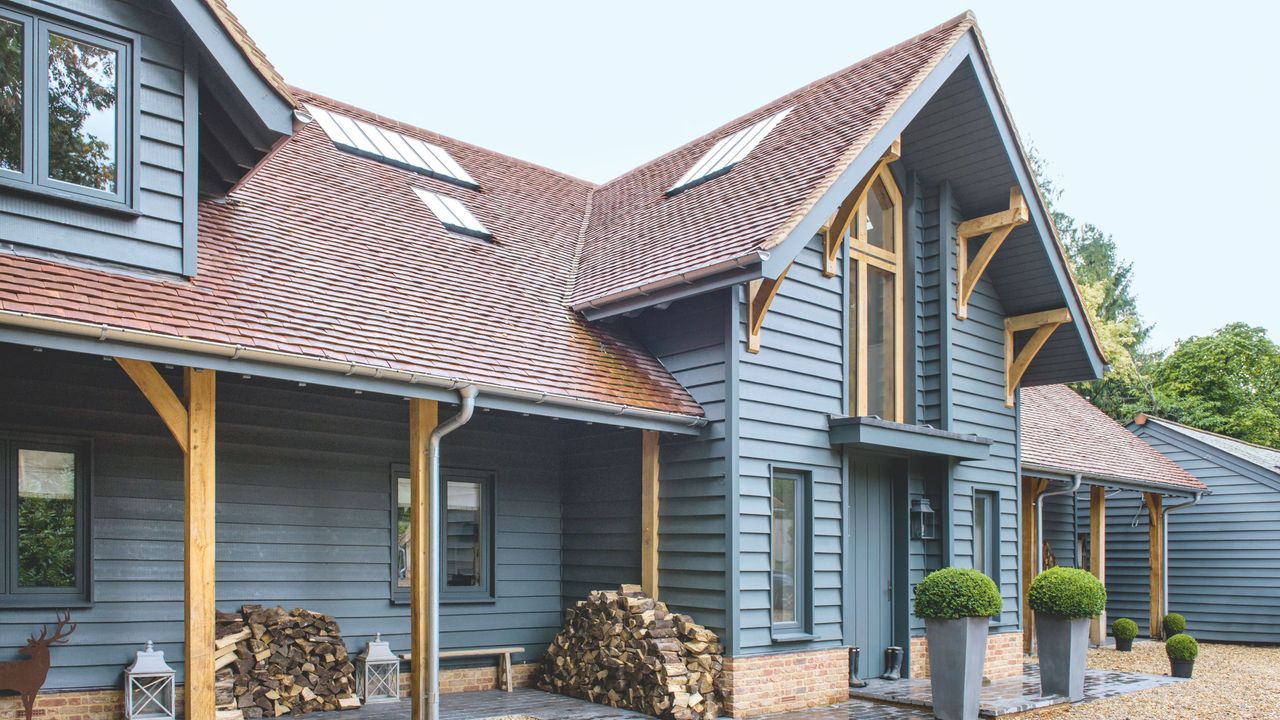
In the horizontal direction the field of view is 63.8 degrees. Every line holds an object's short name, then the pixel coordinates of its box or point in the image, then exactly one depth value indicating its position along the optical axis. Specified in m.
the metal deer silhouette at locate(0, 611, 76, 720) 6.77
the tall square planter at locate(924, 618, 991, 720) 8.72
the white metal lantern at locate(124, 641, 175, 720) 7.36
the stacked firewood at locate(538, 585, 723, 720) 8.43
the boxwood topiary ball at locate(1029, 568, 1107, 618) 9.76
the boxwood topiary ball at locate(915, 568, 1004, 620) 8.75
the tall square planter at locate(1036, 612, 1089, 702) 9.82
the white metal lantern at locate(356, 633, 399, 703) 8.77
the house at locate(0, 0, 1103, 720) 7.07
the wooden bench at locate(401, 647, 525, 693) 9.50
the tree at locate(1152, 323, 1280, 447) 26.91
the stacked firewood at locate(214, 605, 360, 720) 7.89
